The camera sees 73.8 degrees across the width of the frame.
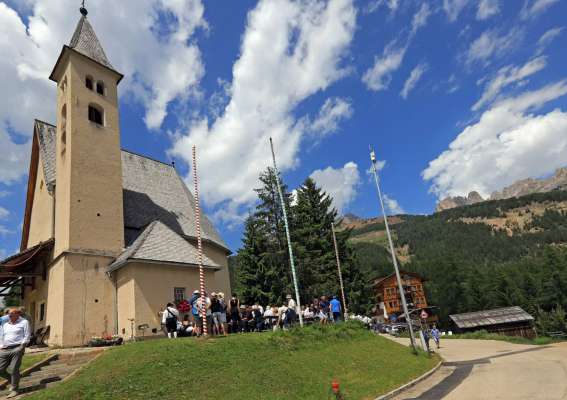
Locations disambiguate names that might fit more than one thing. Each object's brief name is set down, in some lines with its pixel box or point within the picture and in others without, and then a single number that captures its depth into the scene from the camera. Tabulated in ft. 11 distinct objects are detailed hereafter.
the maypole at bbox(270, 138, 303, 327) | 60.40
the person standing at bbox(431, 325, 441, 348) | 108.65
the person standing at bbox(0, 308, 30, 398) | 33.53
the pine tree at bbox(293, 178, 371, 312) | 131.23
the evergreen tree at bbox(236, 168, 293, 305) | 126.72
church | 68.64
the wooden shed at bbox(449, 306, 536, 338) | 171.94
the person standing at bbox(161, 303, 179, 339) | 54.70
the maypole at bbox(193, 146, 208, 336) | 48.01
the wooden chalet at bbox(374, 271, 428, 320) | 287.28
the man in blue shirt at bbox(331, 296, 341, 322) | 72.84
